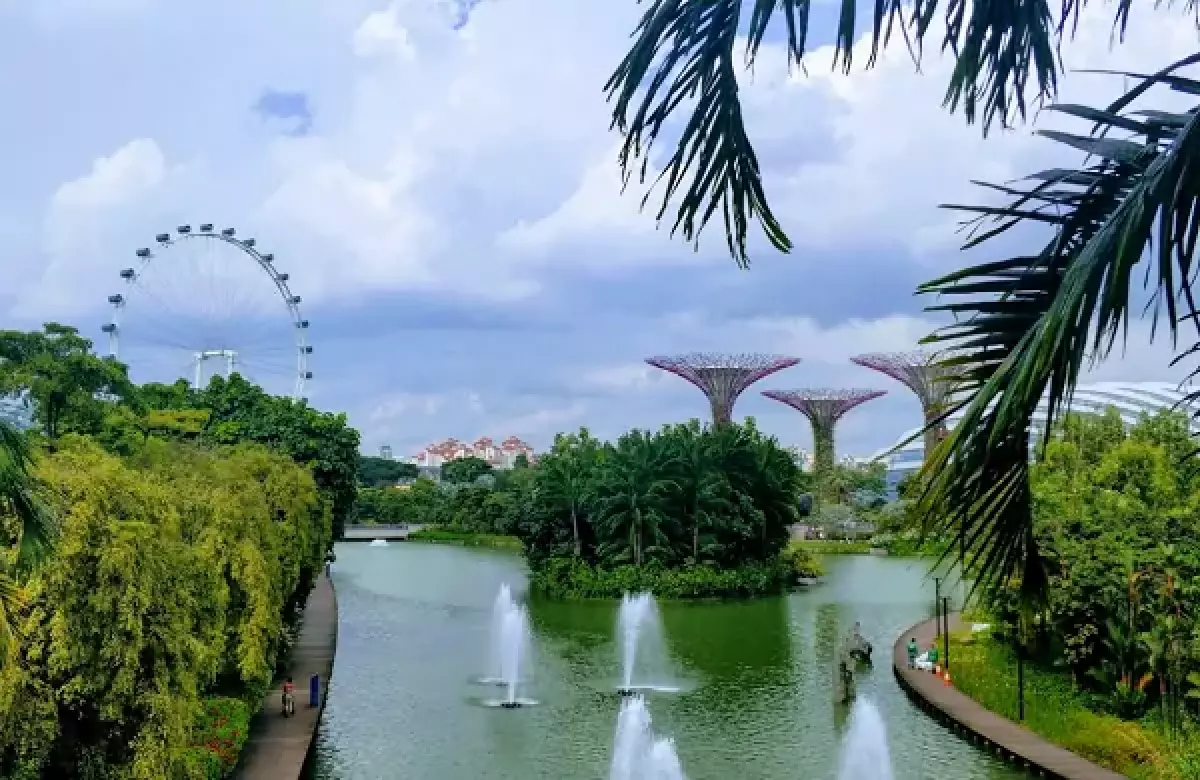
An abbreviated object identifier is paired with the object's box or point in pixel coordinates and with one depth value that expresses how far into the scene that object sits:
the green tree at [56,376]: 25.47
